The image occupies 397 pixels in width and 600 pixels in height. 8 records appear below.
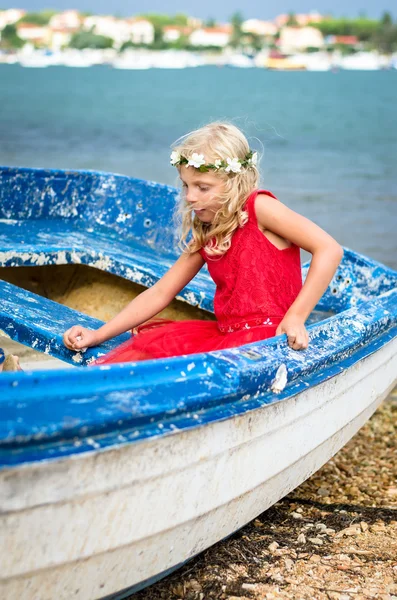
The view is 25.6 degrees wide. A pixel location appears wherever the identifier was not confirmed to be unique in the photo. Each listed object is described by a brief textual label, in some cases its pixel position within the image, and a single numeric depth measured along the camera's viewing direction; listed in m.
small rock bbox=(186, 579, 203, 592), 2.77
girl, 2.85
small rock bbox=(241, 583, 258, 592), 2.75
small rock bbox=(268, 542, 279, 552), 3.03
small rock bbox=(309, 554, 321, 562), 2.96
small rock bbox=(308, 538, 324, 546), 3.10
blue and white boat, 1.97
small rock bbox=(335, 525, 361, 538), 3.20
